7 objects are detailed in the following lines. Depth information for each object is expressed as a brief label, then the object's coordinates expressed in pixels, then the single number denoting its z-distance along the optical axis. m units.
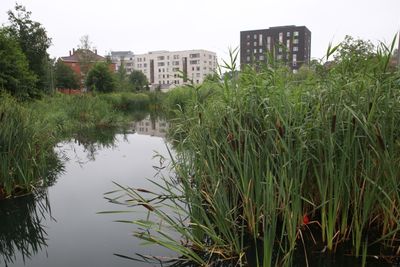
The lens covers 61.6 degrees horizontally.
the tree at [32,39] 16.88
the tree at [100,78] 27.45
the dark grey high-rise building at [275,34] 61.01
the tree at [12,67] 11.10
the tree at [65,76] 34.66
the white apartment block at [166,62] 82.12
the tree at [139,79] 53.27
